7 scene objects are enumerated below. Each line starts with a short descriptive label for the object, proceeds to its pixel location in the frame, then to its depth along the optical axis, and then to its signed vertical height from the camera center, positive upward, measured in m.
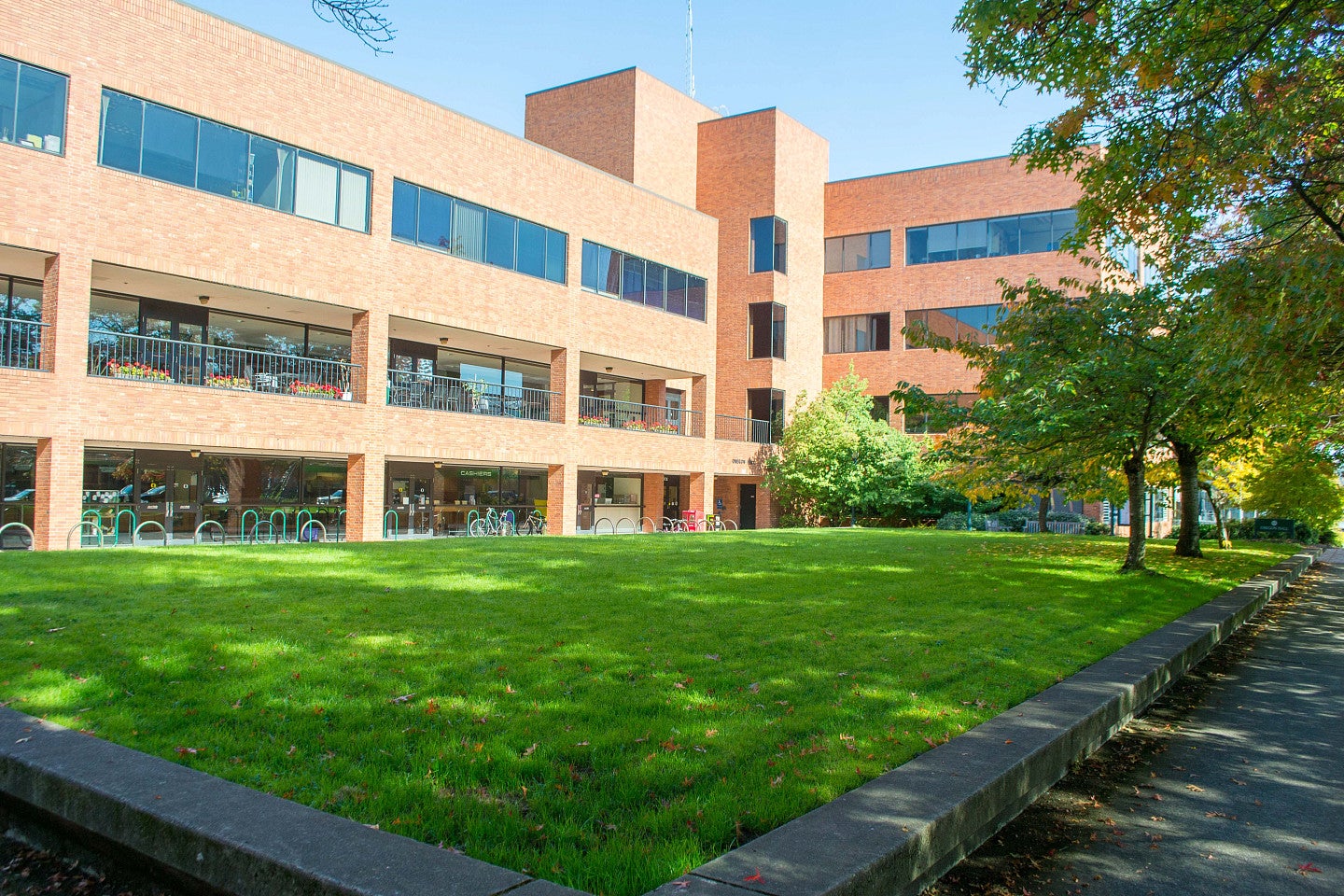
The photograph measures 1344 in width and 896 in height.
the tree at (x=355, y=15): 5.64 +2.90
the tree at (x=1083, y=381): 13.12 +1.65
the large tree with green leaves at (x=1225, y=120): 8.59 +4.00
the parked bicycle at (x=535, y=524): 27.37 -1.20
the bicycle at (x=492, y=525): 27.17 -1.26
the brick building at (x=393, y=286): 17.55 +5.12
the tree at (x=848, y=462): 33.81 +1.04
